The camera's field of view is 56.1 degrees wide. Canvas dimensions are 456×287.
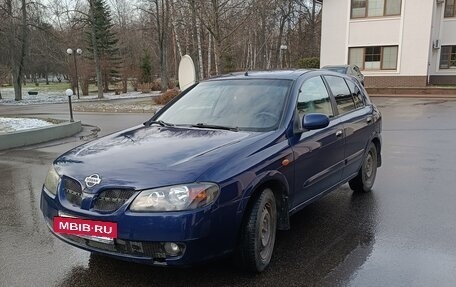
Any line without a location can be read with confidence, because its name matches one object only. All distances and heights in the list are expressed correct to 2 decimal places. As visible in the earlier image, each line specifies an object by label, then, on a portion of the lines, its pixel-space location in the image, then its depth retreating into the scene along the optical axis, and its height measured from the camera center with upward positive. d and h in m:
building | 25.46 +1.60
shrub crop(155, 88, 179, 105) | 21.38 -1.47
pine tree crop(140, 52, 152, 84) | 43.25 -0.22
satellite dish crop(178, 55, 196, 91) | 17.16 -0.19
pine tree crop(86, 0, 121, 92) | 43.44 +2.31
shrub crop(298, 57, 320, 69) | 31.14 +0.29
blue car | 2.95 -0.81
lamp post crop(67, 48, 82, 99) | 31.93 +1.23
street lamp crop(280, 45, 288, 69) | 49.00 +1.39
